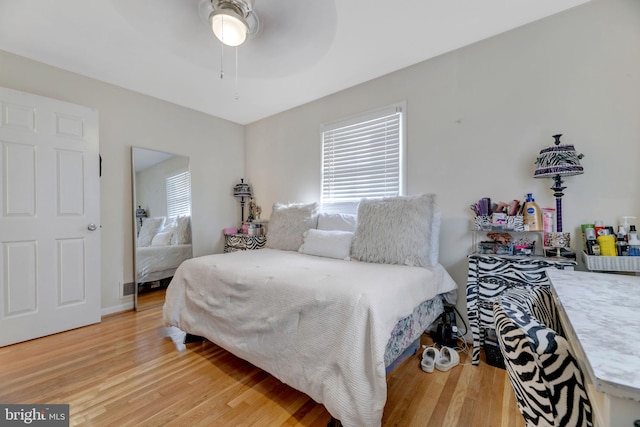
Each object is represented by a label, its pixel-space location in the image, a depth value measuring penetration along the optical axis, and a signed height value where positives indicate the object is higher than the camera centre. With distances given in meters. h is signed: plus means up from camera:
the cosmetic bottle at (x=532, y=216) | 1.90 -0.04
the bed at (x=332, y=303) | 1.26 -0.55
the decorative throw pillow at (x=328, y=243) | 2.42 -0.30
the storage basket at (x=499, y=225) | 1.93 -0.10
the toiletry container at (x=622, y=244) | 1.56 -0.20
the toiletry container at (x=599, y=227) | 1.67 -0.10
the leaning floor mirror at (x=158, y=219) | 3.13 -0.07
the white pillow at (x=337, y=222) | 2.73 -0.10
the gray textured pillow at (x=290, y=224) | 2.91 -0.13
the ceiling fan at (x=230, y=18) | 1.65 +1.27
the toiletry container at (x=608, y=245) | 1.58 -0.21
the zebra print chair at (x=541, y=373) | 0.56 -0.36
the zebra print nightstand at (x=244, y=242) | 3.56 -0.40
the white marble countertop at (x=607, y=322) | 0.46 -0.29
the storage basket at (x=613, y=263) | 1.51 -0.31
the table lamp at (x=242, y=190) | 4.01 +0.35
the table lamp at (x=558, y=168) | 1.72 +0.28
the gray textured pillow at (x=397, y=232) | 2.03 -0.16
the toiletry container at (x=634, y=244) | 1.53 -0.20
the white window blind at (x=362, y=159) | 2.70 +0.60
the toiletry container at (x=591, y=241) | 1.62 -0.19
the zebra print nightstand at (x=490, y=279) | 1.74 -0.47
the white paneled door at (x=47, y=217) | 2.27 -0.02
